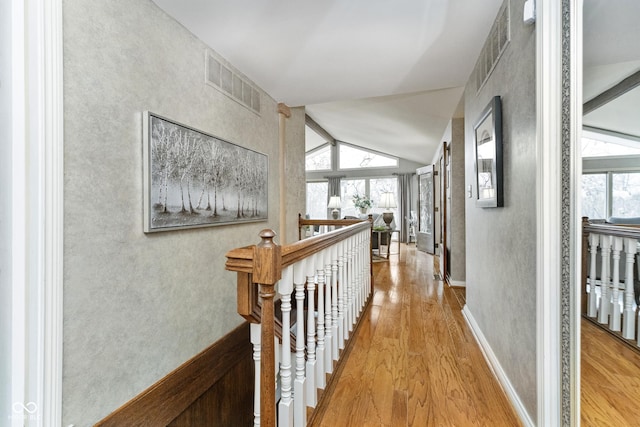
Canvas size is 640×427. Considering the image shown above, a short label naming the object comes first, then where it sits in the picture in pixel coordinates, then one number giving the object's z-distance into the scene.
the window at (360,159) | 8.90
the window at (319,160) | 9.41
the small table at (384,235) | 5.87
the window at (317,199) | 9.44
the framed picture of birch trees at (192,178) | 1.65
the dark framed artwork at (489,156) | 1.62
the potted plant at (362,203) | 8.07
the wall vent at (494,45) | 1.55
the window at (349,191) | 9.16
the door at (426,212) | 6.18
